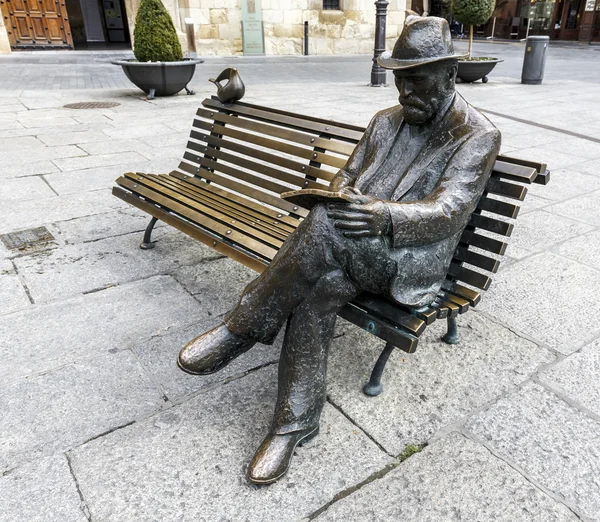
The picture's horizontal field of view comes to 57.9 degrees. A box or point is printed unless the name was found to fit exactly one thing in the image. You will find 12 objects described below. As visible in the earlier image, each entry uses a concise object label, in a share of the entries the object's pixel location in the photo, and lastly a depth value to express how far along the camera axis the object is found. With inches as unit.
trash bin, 458.6
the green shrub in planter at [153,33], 360.5
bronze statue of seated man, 79.5
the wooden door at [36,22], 608.4
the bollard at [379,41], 438.3
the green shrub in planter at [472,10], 443.8
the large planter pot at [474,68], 453.1
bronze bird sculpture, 160.9
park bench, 90.9
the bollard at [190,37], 634.4
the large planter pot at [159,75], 367.6
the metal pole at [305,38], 712.4
